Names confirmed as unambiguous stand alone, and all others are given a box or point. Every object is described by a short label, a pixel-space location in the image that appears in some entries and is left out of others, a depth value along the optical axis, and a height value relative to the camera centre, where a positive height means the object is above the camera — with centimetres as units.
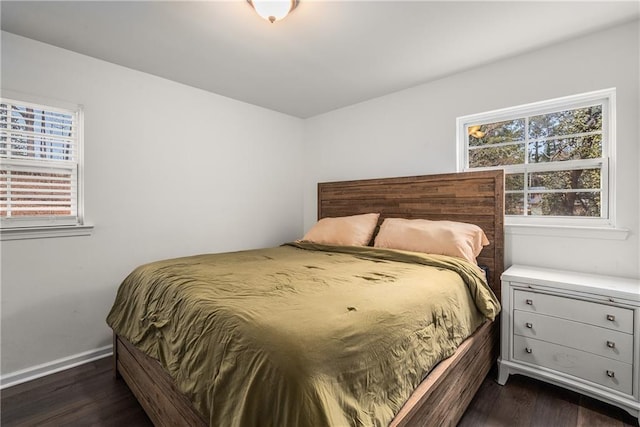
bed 127 -70
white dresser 162 -71
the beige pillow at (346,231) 276 -17
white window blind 204 +34
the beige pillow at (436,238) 216 -19
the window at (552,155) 210 +47
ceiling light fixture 162 +114
